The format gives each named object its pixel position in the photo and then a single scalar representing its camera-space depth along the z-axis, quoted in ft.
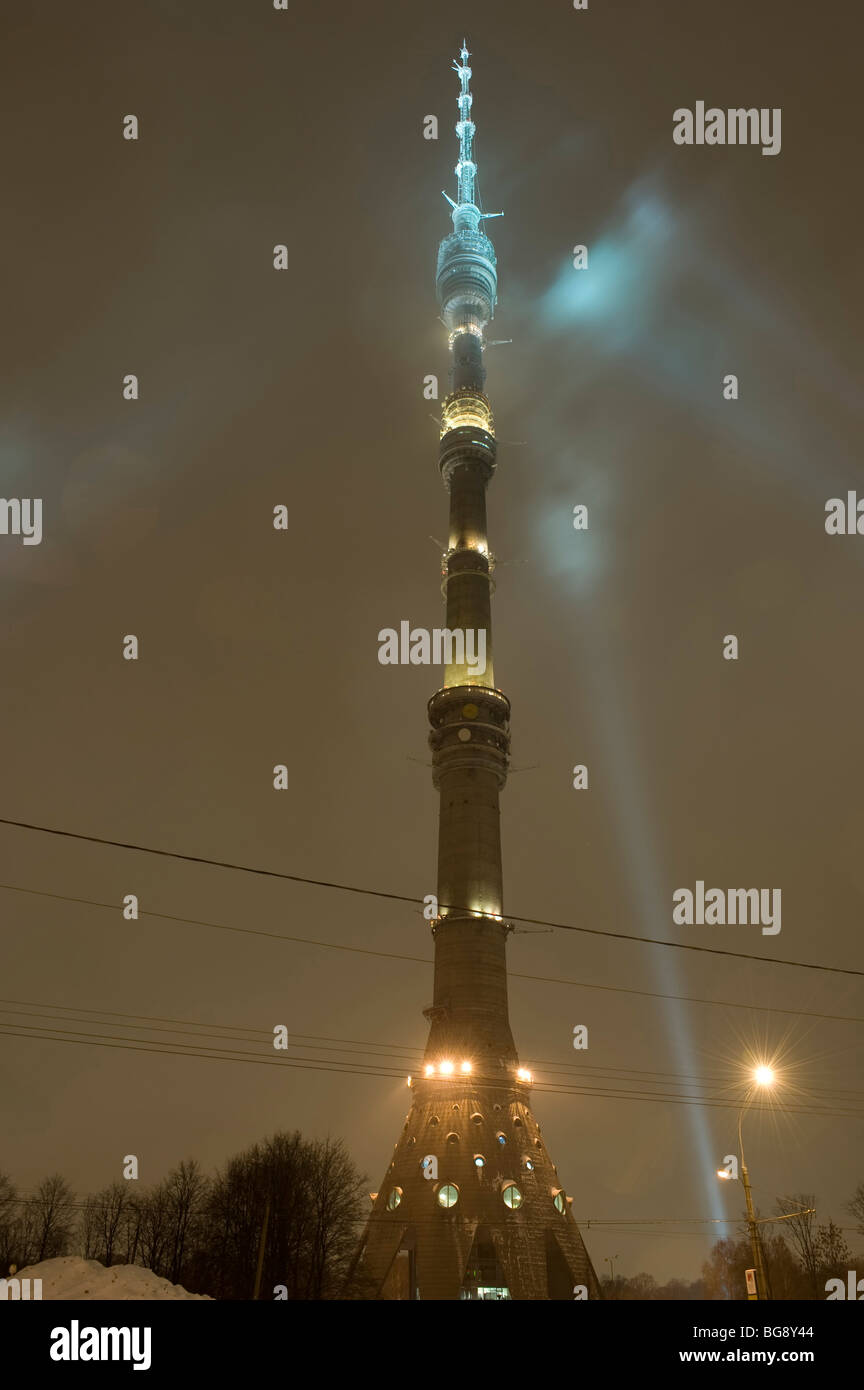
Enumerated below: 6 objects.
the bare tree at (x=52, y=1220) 296.51
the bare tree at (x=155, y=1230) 277.03
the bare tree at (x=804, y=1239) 281.74
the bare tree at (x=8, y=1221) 284.18
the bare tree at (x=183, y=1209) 274.77
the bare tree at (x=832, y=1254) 282.15
